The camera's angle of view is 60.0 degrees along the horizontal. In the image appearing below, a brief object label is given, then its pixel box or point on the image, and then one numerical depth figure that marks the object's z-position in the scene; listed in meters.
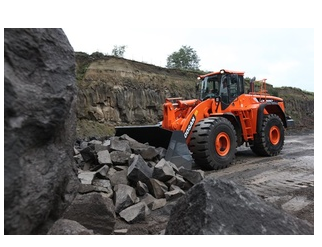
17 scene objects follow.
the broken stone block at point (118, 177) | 4.71
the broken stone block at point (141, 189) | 4.51
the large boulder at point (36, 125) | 1.65
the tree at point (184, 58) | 45.98
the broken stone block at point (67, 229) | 2.26
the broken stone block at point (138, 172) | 4.75
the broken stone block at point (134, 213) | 3.67
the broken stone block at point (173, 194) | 4.50
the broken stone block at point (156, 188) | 4.58
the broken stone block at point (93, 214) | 3.20
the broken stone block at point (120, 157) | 5.36
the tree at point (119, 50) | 29.08
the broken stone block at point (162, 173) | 4.81
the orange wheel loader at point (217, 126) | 6.47
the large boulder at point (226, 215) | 2.13
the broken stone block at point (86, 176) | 4.39
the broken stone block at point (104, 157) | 5.18
